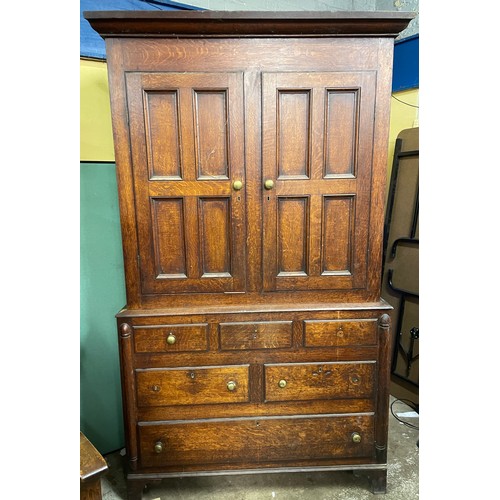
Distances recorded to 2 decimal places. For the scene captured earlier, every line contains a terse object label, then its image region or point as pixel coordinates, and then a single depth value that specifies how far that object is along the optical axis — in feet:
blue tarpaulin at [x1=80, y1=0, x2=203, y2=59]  5.66
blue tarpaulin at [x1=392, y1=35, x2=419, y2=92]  7.43
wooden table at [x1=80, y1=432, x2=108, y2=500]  2.75
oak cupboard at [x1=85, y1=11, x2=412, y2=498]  4.54
